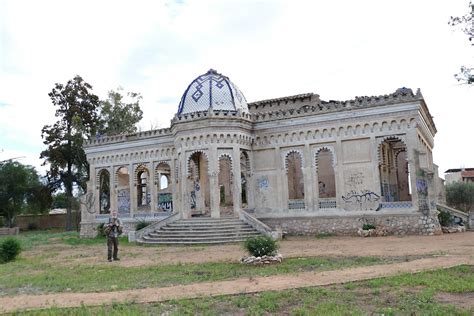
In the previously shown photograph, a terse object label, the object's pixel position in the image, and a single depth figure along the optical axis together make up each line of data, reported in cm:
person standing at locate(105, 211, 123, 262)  1770
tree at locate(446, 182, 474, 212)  4297
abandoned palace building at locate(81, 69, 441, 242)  2378
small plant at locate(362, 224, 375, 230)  2386
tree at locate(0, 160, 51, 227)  4856
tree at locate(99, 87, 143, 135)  4475
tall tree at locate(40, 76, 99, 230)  4234
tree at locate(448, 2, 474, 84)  1262
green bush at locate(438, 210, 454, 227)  2466
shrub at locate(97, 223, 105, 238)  3192
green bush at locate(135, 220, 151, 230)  2844
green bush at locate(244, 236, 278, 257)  1441
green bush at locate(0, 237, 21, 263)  1891
